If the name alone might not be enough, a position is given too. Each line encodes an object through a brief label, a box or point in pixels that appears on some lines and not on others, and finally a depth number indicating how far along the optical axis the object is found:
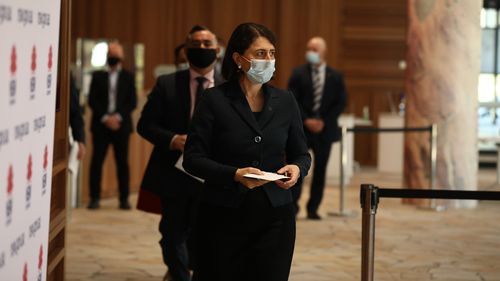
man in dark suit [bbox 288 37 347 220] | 21.93
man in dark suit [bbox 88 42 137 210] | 23.12
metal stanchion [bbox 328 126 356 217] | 22.38
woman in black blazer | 9.28
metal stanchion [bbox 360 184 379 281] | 10.59
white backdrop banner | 6.67
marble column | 23.47
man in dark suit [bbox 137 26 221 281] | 12.81
